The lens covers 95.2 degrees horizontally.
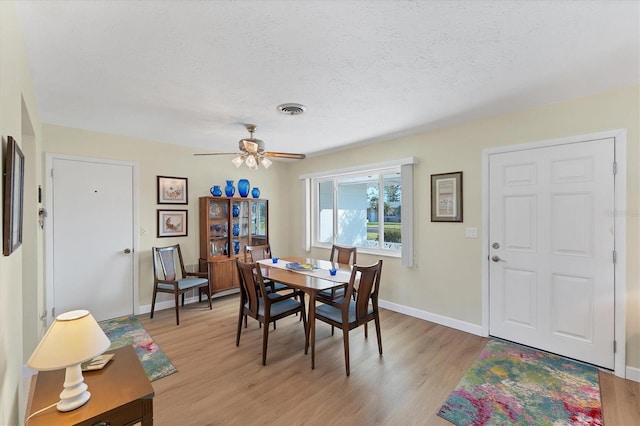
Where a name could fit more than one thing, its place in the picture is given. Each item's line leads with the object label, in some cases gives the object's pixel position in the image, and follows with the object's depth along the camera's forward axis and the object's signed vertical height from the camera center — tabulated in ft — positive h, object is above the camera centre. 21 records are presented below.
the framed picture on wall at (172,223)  13.58 -0.52
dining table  8.58 -2.17
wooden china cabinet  14.33 -1.07
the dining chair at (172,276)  12.24 -2.91
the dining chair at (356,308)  8.21 -2.98
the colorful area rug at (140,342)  8.47 -4.51
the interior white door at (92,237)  11.09 -1.00
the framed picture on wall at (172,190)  13.56 +1.05
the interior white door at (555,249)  8.29 -1.19
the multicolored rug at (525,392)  6.52 -4.57
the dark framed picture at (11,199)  3.82 +0.20
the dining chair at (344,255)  11.21 -1.97
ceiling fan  10.21 +2.11
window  12.59 +0.15
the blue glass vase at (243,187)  15.39 +1.31
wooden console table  3.98 -2.76
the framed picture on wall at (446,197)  11.16 +0.55
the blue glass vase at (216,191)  14.57 +1.05
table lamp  3.78 -1.85
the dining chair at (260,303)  8.80 -3.01
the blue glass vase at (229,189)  15.03 +1.18
